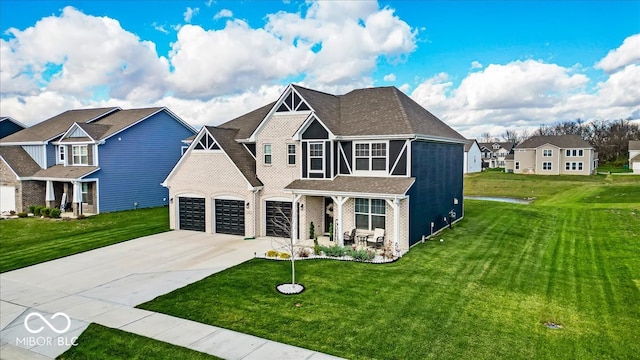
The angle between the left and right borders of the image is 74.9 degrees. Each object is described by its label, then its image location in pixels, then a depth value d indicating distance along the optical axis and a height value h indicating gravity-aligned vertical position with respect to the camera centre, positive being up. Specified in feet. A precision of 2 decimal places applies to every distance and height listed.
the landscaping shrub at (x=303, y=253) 56.29 -11.85
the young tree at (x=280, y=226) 66.50 -10.03
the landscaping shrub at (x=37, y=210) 96.99 -10.14
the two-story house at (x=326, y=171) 61.67 -0.93
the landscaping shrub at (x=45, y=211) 94.83 -10.18
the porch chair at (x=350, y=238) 61.82 -10.78
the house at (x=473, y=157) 261.65 +4.61
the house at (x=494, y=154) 336.08 +8.53
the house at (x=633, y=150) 253.98 +8.98
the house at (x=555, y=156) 224.53 +4.50
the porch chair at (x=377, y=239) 59.67 -10.61
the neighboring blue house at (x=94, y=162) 99.30 +1.04
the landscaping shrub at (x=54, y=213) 93.45 -10.45
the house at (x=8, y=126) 122.62 +12.08
